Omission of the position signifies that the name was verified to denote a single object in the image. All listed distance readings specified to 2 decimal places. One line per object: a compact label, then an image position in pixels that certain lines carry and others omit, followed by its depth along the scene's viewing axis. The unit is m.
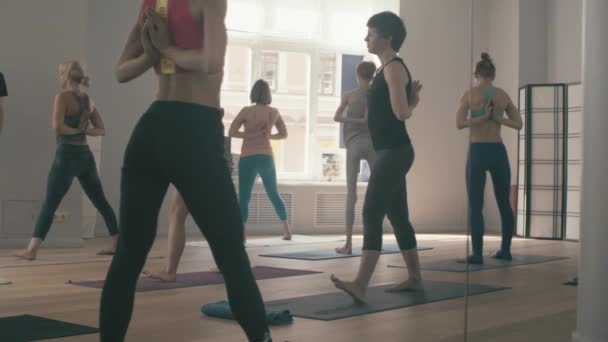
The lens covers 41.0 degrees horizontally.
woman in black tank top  3.22
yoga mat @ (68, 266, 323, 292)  3.81
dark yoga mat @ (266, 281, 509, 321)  3.10
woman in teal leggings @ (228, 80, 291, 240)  6.27
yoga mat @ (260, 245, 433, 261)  5.50
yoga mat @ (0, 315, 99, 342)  2.53
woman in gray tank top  5.68
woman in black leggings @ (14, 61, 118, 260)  4.96
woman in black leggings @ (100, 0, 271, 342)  1.79
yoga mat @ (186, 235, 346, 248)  6.54
